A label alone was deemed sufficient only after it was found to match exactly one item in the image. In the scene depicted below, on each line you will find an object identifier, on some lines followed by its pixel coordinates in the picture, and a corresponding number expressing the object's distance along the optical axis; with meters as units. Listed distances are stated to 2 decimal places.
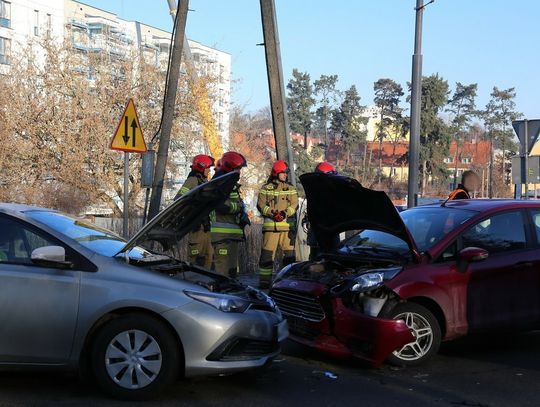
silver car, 4.76
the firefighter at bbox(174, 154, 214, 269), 8.64
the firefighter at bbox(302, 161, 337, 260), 9.31
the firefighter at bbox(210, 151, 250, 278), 8.64
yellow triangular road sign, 9.51
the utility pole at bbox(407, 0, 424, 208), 13.89
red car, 5.83
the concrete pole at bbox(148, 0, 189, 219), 11.46
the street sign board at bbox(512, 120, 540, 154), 13.09
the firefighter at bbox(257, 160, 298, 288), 9.42
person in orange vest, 9.67
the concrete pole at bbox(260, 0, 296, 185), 11.31
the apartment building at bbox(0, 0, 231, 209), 23.53
